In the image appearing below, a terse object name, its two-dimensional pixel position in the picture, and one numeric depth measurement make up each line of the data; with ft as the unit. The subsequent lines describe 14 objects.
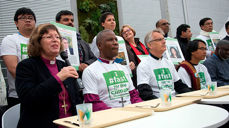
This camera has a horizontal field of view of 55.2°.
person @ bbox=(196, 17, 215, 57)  16.85
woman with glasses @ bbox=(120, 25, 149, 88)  12.83
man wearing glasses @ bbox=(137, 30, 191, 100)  9.43
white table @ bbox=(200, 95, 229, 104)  6.13
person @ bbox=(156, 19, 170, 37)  17.24
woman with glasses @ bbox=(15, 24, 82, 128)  5.96
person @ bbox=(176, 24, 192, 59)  17.13
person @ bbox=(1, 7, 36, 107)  8.91
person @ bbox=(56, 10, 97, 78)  10.49
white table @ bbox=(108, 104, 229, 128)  4.08
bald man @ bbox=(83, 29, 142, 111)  7.61
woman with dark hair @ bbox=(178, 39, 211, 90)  11.66
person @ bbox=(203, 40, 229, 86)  13.78
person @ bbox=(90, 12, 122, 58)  13.42
